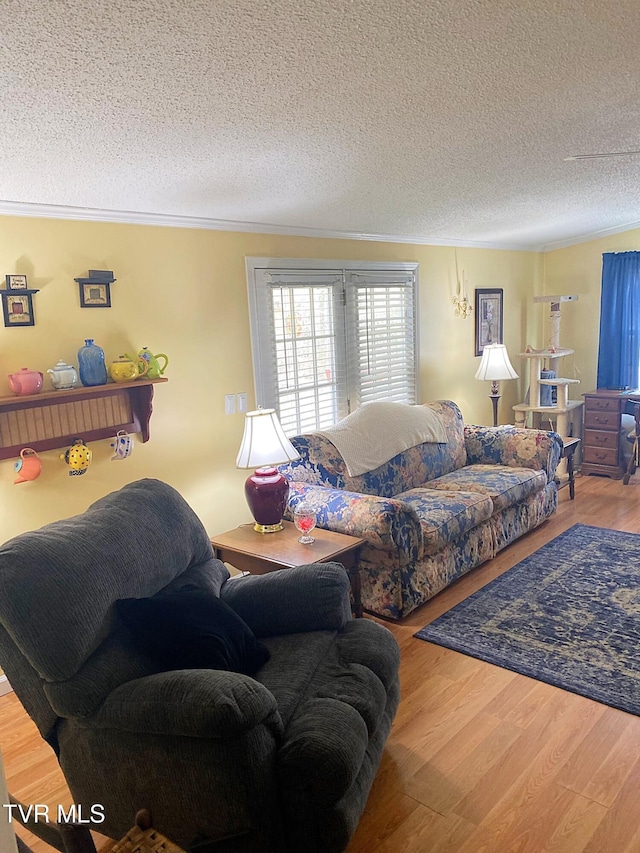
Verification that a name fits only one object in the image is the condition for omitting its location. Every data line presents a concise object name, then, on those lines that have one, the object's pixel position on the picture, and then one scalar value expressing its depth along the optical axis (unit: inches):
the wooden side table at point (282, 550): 113.8
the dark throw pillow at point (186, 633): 75.7
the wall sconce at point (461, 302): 223.5
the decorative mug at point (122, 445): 122.8
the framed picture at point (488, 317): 235.3
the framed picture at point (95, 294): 117.0
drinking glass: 119.4
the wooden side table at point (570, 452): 206.5
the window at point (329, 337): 154.3
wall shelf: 106.5
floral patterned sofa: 130.2
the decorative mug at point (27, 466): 108.0
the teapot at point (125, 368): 118.5
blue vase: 114.2
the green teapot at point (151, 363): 124.3
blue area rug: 111.2
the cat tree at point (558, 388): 227.1
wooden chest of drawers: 232.4
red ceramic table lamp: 124.7
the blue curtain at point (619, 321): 243.6
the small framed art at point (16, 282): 106.8
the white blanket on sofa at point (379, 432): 154.7
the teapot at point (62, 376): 110.3
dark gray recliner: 66.2
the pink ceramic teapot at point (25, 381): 105.5
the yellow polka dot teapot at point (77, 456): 114.0
